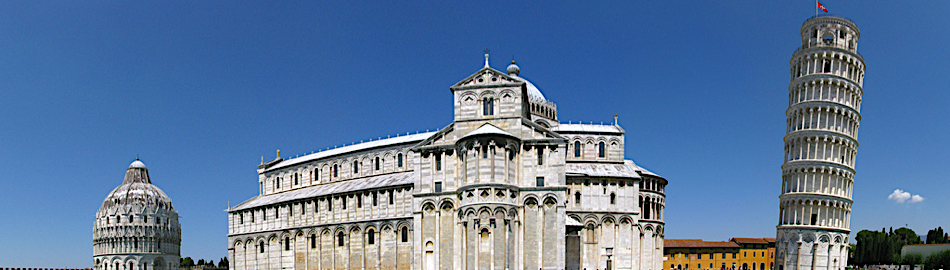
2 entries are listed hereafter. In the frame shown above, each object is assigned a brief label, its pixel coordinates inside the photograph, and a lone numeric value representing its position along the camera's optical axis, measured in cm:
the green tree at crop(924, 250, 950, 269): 8106
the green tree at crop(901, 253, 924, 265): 8881
